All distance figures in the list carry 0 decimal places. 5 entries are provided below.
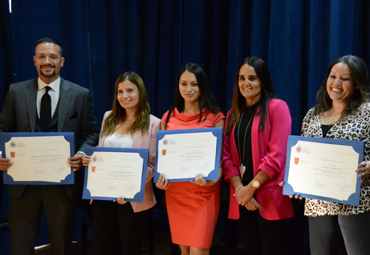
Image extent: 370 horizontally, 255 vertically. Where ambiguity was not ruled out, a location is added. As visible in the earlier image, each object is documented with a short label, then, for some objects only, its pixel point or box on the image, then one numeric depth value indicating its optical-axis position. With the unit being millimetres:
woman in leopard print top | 1954
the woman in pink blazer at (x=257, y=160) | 2234
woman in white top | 2473
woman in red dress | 2475
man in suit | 2605
